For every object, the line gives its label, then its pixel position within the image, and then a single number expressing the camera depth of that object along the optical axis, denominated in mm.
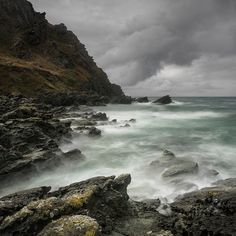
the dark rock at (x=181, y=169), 15242
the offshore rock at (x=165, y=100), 109662
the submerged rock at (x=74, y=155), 18751
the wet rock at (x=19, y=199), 8385
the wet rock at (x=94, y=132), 28209
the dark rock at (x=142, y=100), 115050
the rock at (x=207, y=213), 7783
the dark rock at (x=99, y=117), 40310
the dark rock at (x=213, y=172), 15846
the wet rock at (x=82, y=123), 33639
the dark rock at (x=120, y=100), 90903
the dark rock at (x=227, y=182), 12298
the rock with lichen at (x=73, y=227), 6473
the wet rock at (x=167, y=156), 18008
